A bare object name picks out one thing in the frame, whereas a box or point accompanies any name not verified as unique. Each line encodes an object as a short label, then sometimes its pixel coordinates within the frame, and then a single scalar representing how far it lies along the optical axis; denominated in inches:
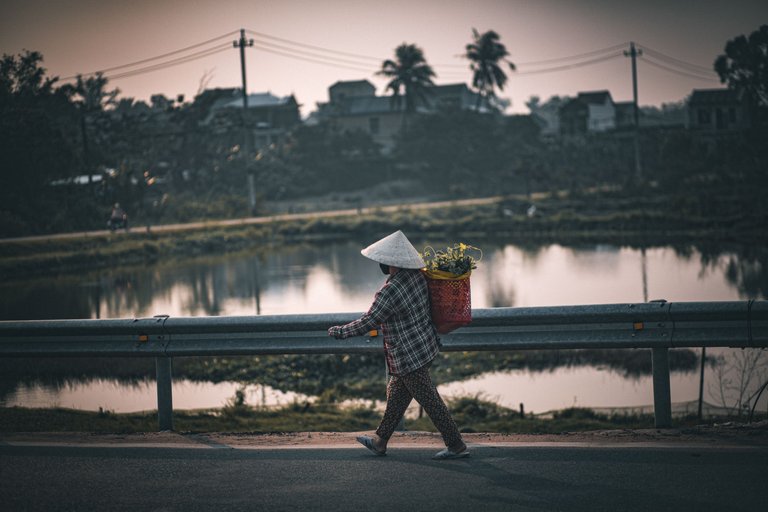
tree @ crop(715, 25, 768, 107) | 2775.6
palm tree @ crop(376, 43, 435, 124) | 3422.7
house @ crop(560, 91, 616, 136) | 3459.6
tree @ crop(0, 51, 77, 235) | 1644.9
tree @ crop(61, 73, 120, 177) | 2070.6
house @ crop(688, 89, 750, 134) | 2942.9
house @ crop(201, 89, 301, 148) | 3297.2
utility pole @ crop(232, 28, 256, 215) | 2218.3
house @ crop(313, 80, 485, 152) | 3388.3
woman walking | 287.6
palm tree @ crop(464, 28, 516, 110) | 3634.4
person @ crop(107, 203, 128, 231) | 1863.9
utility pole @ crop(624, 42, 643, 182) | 2677.2
